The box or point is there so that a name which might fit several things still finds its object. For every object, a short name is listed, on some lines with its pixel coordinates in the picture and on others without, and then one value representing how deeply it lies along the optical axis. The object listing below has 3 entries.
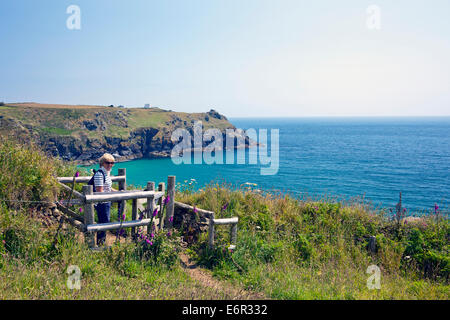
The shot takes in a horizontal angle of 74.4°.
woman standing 6.92
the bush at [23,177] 7.14
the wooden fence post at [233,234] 7.38
